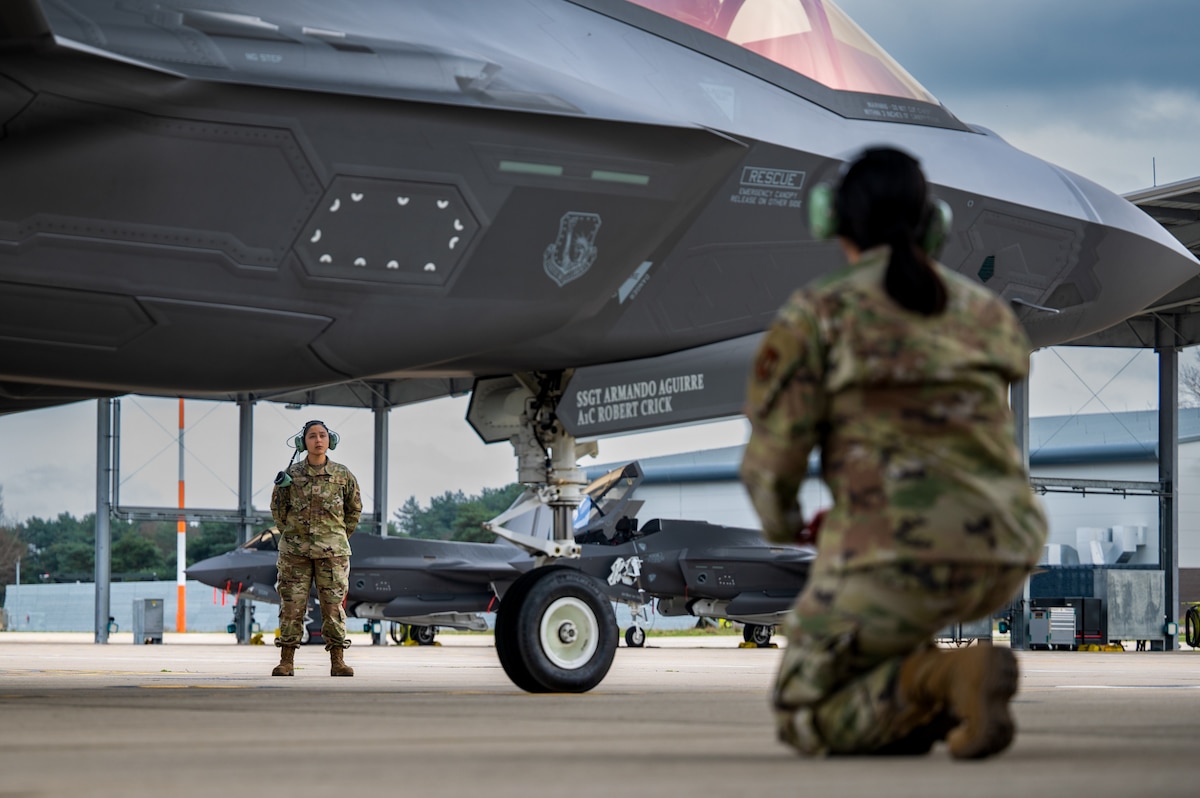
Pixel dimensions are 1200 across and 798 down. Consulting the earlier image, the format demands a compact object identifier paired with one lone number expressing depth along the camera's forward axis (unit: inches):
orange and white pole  1567.4
